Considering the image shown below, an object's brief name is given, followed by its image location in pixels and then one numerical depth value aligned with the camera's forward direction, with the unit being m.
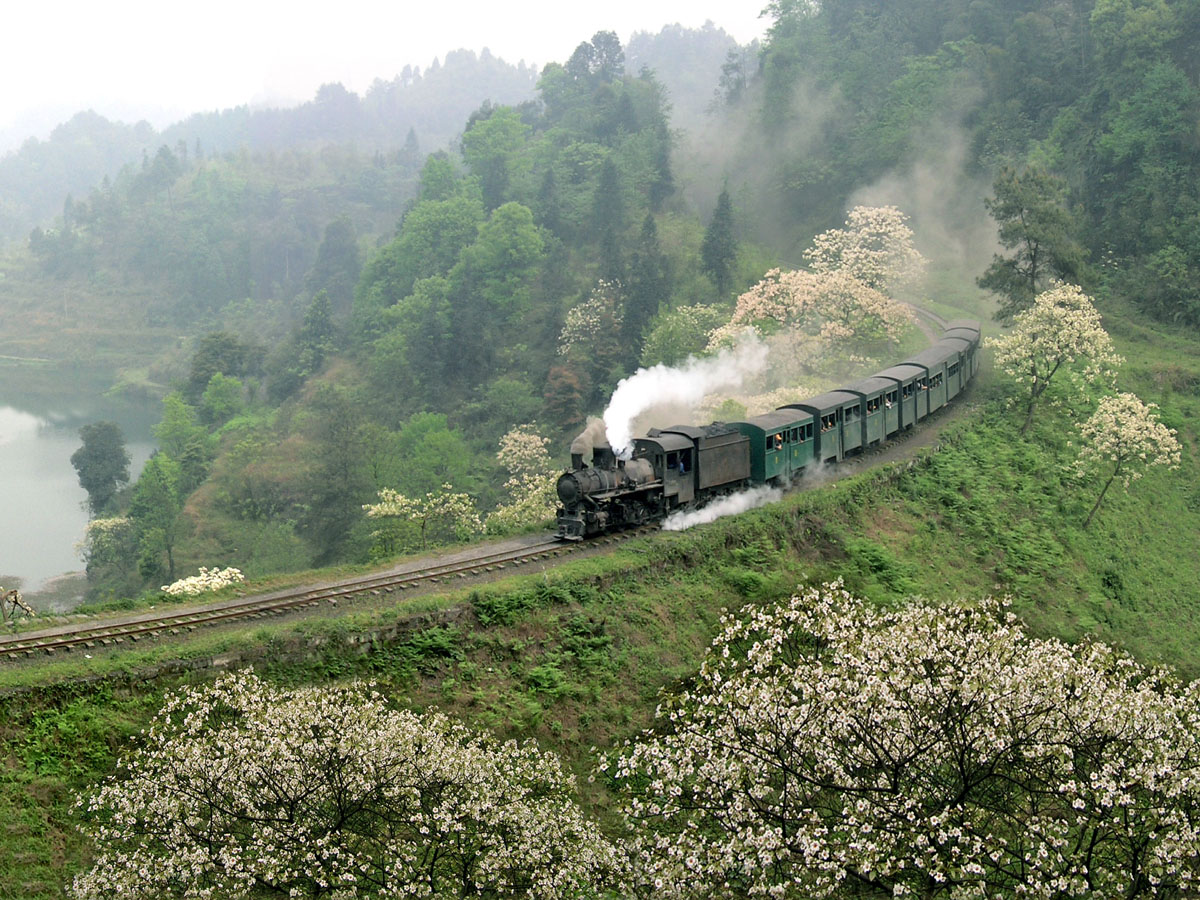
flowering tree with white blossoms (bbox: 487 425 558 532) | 42.41
